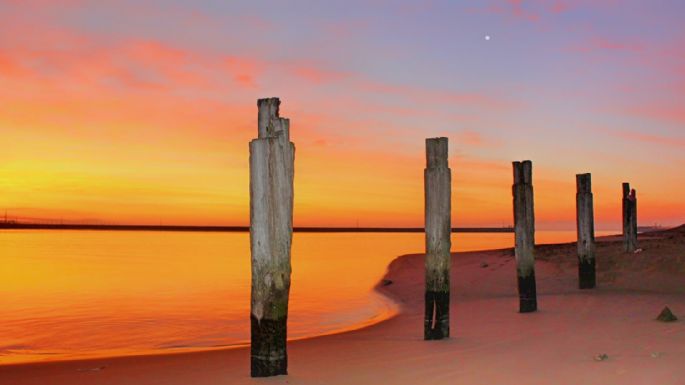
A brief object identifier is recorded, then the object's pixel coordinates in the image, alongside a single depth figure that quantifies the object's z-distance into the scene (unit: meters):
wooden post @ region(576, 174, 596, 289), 18.64
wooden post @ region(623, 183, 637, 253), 24.06
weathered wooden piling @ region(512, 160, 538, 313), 14.77
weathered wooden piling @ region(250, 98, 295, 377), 7.92
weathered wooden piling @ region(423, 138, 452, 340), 11.01
